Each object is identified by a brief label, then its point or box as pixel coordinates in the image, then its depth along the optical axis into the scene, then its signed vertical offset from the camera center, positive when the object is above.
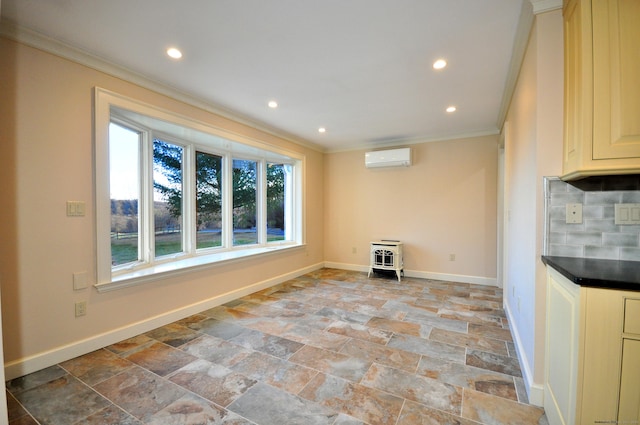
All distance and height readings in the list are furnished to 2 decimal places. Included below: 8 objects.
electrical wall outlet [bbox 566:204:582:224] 1.57 -0.04
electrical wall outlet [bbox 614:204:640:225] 1.47 -0.03
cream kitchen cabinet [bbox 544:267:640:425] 1.07 -0.61
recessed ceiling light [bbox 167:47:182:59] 2.16 +1.27
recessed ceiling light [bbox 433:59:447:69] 2.31 +1.26
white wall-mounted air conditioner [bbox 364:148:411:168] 4.64 +0.88
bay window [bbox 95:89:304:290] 2.47 +0.20
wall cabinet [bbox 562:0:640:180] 1.26 +0.58
